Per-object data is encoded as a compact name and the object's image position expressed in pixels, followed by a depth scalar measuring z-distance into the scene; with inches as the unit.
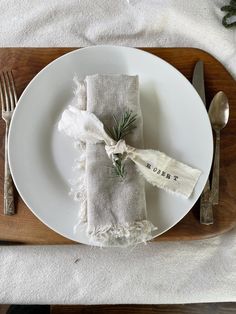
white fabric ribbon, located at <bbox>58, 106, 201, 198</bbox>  20.6
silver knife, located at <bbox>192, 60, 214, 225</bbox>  23.0
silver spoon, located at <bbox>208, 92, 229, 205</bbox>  23.4
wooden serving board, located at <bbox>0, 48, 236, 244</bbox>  23.1
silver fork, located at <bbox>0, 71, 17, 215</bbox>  22.8
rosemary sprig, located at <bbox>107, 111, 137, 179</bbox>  20.8
